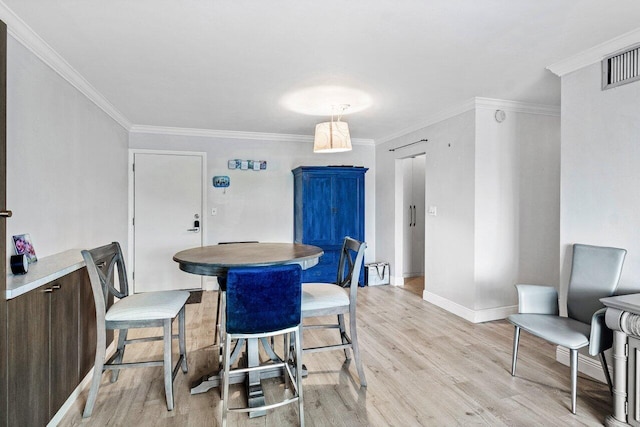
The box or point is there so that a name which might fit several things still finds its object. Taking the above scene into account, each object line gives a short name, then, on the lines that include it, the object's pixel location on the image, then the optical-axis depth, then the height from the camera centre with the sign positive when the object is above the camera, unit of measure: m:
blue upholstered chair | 1.80 -0.53
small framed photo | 1.95 -0.22
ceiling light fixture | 3.24 +0.71
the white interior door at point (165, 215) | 4.65 -0.07
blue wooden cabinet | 4.94 +0.02
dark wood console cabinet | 1.52 -0.74
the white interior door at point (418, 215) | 5.89 -0.09
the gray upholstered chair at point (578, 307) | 2.06 -0.70
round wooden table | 2.03 -0.32
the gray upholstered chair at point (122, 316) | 2.01 -0.65
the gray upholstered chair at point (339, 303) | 2.25 -0.64
